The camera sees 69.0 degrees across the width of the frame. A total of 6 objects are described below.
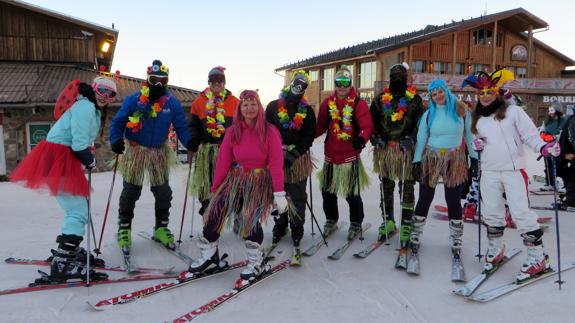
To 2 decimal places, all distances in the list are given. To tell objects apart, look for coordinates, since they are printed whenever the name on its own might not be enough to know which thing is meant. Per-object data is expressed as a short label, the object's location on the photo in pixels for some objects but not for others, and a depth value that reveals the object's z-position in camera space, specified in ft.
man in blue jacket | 12.64
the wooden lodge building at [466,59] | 67.77
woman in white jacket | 10.57
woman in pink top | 10.51
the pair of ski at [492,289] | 9.55
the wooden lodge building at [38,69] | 34.91
